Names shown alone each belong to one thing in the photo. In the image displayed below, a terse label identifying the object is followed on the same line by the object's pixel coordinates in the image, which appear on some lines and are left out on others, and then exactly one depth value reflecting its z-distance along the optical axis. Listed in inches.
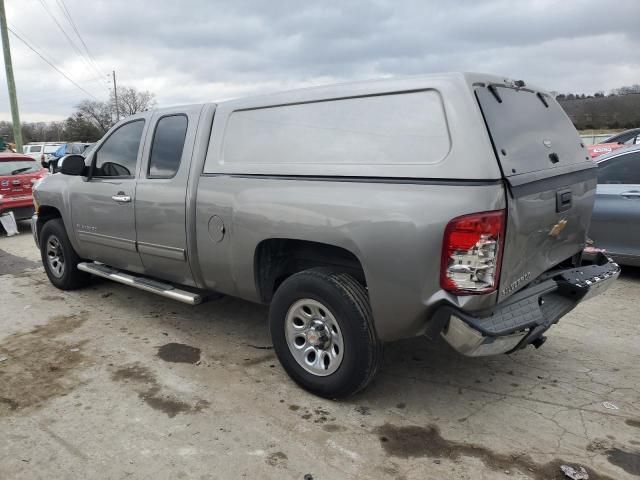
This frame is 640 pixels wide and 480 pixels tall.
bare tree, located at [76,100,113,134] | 2451.3
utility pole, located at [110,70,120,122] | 2354.2
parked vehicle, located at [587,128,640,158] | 526.9
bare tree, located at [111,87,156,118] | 2435.4
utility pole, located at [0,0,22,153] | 717.3
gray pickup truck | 108.7
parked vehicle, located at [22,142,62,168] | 1059.8
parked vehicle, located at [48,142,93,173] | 901.0
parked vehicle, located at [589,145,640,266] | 224.4
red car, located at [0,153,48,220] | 395.9
